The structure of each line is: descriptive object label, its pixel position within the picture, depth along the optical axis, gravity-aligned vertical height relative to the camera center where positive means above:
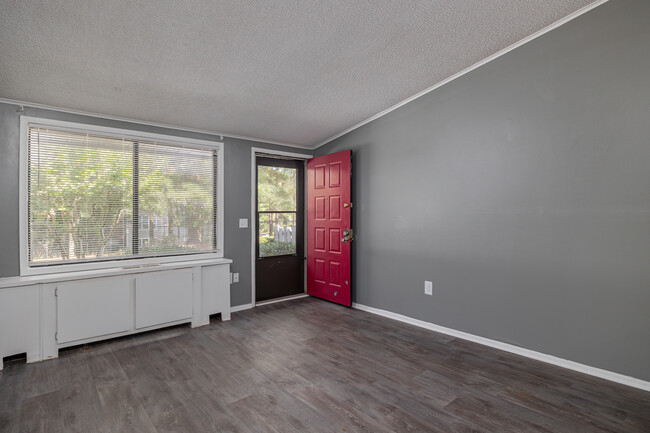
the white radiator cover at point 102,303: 2.68 -0.83
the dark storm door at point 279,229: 4.55 -0.13
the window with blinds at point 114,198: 3.06 +0.26
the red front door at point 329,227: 4.21 -0.11
